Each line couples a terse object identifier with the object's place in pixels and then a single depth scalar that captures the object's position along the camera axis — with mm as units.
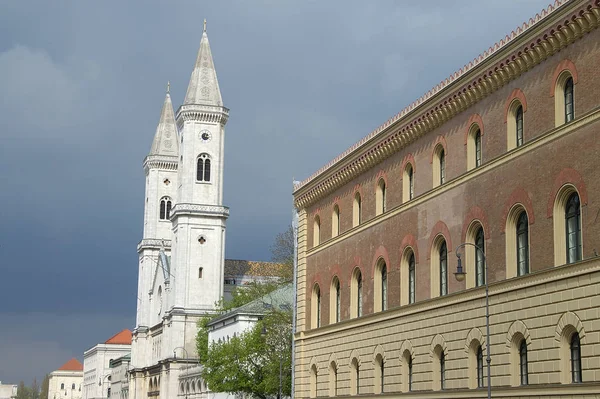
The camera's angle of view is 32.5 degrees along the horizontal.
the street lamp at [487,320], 30211
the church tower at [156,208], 128750
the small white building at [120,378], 145500
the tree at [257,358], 69000
